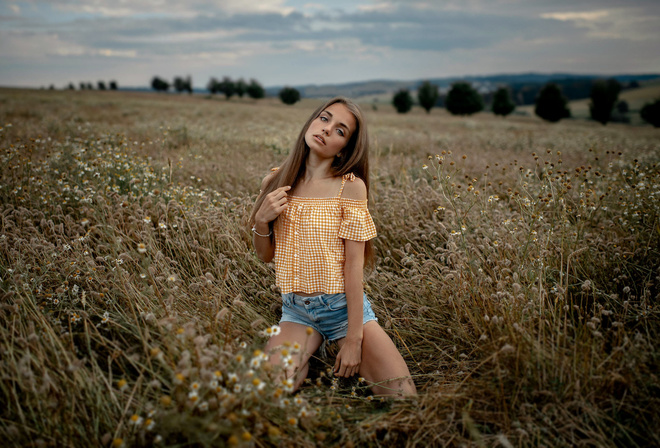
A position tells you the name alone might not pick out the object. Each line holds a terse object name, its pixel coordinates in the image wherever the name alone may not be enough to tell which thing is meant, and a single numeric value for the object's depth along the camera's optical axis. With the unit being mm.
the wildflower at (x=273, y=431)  1514
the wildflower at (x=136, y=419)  1552
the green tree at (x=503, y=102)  56062
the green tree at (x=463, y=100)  55625
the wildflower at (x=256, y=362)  1647
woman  2463
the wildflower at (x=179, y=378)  1528
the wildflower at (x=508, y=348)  1919
